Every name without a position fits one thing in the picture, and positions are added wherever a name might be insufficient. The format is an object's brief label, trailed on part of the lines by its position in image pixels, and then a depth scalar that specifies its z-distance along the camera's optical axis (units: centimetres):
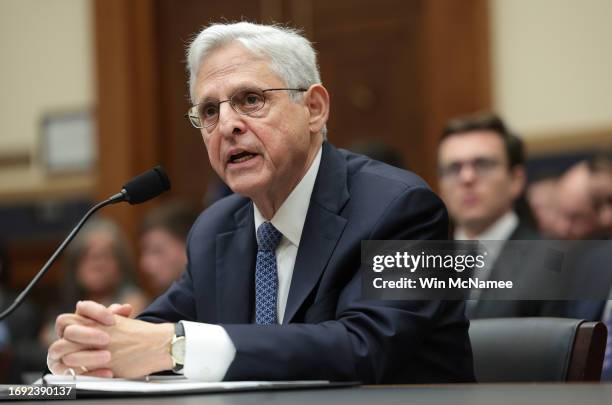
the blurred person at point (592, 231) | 409
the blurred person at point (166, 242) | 817
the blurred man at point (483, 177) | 638
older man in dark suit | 325
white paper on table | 285
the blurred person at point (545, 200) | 794
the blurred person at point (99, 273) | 843
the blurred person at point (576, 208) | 683
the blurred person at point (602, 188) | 664
